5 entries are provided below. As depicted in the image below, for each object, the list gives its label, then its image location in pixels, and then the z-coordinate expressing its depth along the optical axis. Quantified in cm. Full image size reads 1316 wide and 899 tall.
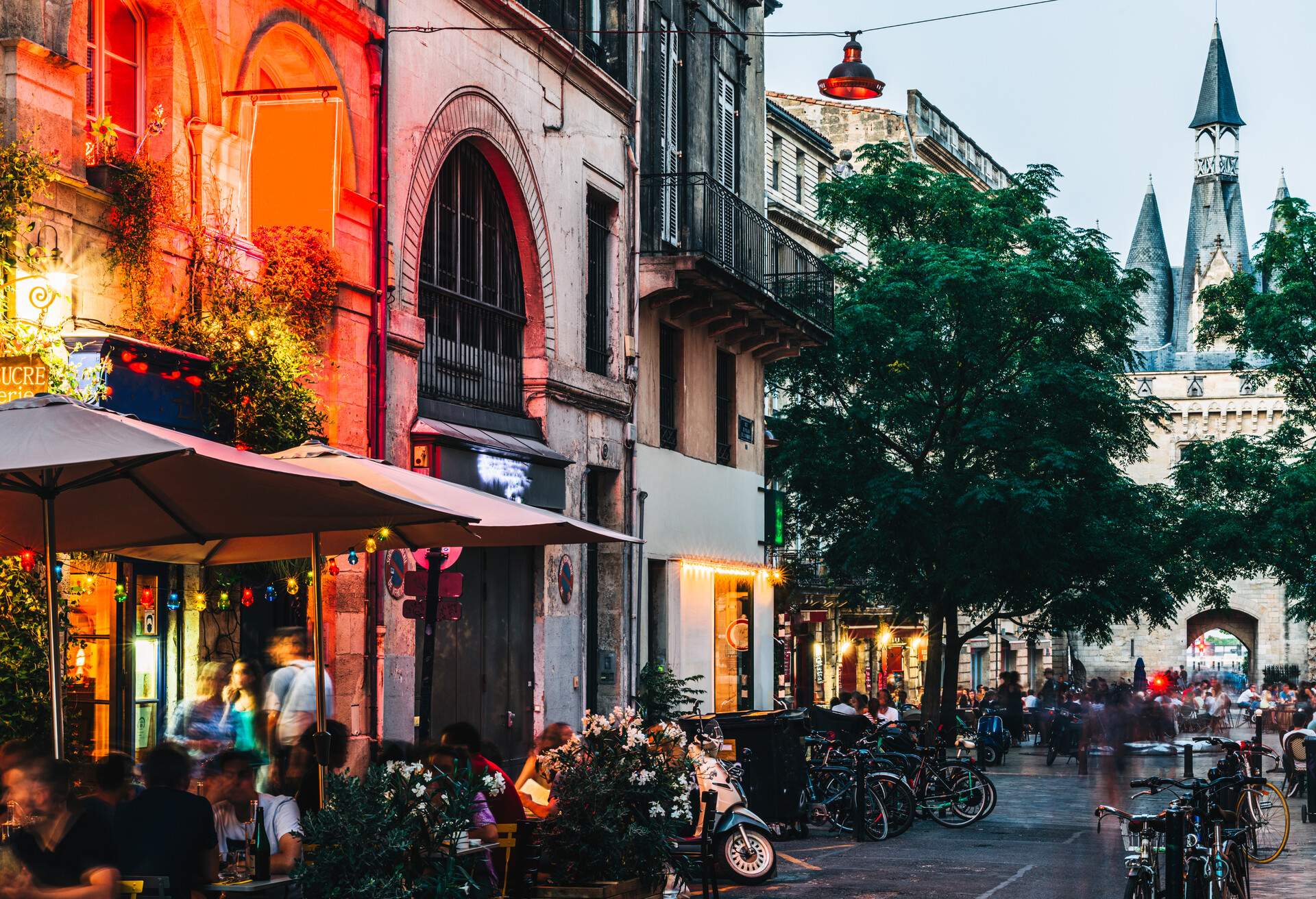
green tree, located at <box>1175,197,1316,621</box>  3697
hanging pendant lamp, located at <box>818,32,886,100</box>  2069
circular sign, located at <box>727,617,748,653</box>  2498
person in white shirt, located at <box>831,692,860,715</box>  2425
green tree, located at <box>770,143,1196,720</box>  3092
